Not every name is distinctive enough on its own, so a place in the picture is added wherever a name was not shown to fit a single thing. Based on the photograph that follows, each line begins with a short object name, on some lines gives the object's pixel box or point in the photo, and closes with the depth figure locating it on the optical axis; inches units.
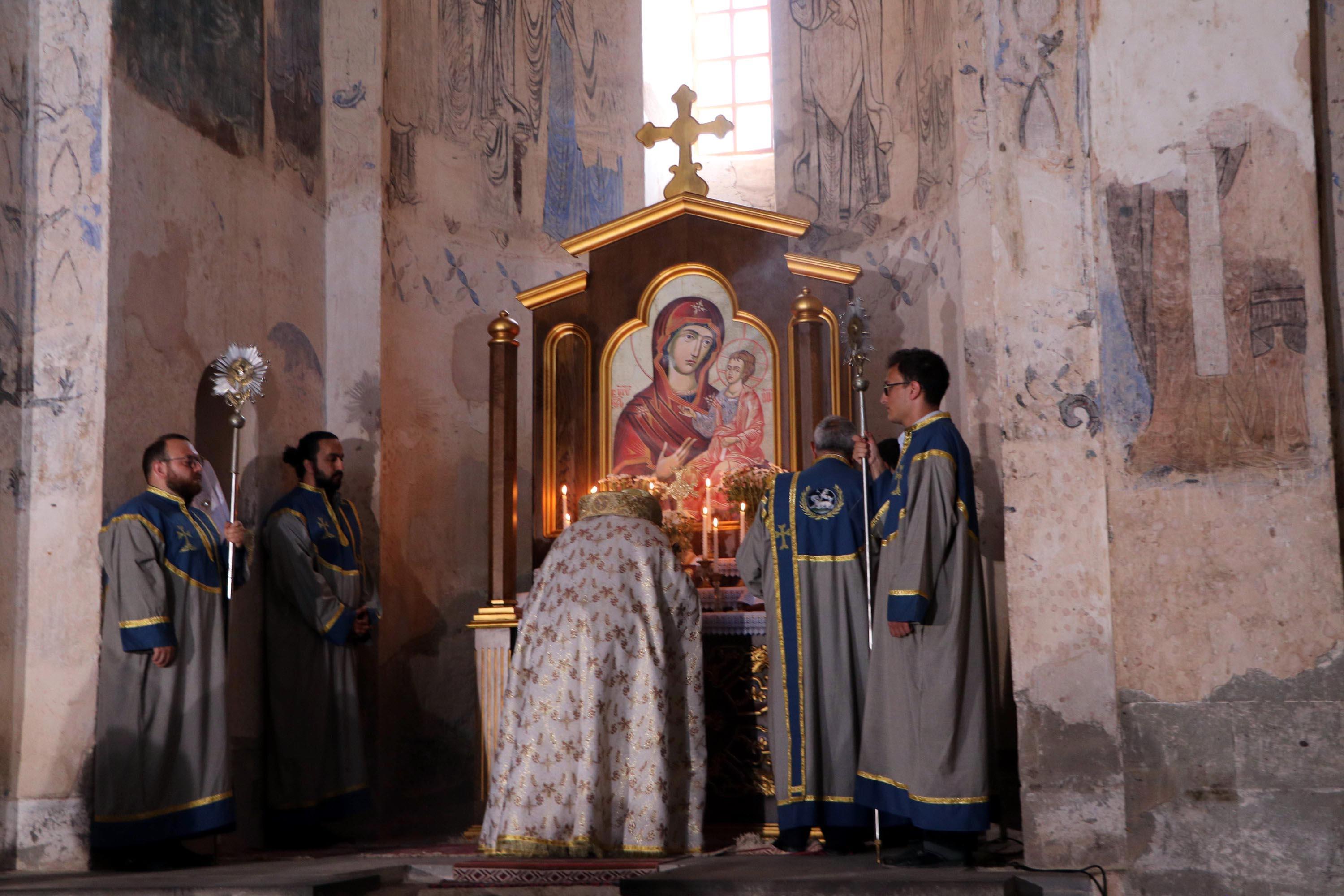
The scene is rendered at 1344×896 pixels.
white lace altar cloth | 277.3
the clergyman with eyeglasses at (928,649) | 204.5
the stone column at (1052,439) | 200.1
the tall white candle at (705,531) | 302.5
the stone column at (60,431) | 241.8
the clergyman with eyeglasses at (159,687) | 238.7
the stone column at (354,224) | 347.6
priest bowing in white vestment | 232.8
